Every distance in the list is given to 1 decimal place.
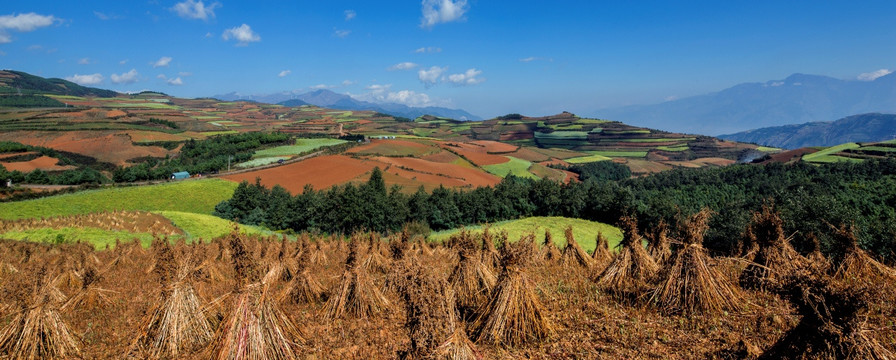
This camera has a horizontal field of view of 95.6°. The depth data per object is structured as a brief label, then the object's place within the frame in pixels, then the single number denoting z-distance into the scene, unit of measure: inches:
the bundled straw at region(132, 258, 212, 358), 349.7
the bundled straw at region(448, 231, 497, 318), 466.0
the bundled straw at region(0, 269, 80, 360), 343.0
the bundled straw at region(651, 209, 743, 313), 410.6
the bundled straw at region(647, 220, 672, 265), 640.4
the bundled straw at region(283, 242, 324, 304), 519.8
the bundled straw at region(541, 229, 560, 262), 814.6
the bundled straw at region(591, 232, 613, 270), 793.3
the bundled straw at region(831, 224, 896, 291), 496.1
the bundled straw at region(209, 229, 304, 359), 295.6
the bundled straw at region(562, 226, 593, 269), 764.6
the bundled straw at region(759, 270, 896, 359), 238.1
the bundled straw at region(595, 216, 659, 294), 494.9
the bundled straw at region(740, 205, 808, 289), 474.3
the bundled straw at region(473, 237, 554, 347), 369.4
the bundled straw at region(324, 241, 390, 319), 449.1
